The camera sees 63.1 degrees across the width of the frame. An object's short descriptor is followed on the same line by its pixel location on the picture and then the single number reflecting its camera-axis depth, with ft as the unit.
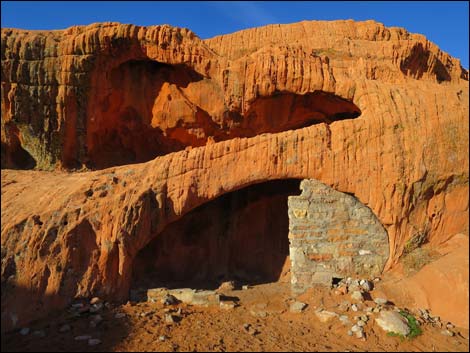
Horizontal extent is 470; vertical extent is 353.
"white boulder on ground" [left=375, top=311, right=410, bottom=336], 19.60
